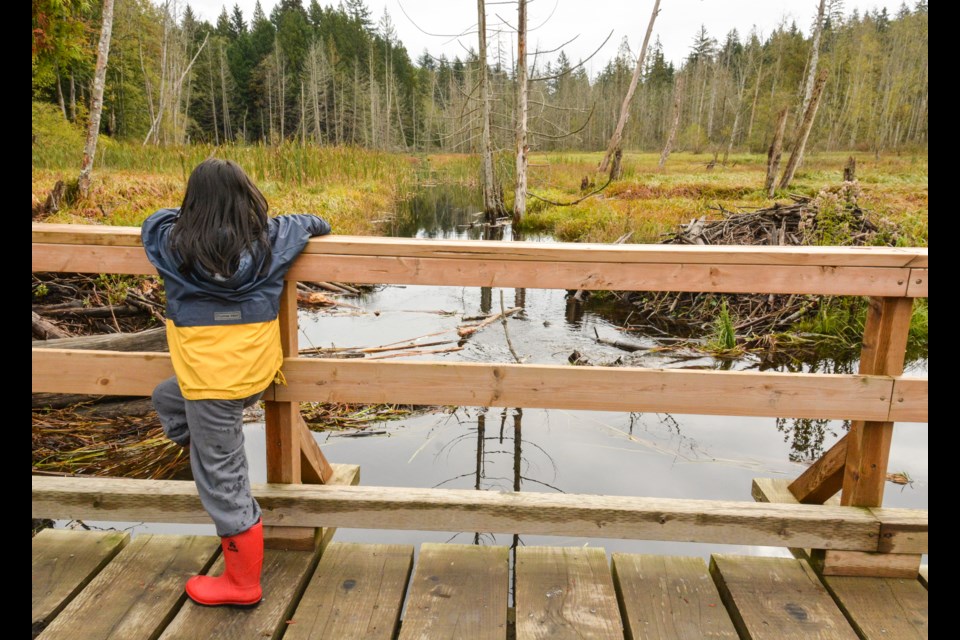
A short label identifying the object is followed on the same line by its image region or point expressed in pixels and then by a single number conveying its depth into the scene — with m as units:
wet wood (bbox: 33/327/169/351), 4.71
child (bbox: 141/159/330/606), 1.96
